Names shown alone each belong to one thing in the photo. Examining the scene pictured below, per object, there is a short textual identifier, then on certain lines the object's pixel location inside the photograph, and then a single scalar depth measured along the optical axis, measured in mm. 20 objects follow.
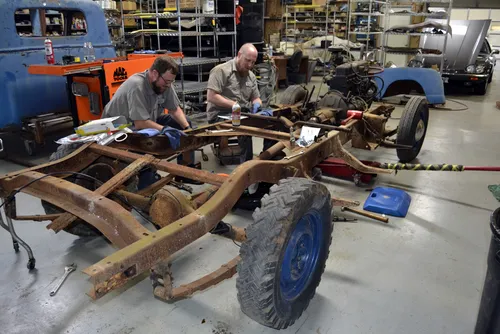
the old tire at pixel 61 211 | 3078
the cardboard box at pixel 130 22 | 11297
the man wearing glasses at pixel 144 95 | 3863
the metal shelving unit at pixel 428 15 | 8953
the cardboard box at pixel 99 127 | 3164
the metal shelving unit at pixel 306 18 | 15542
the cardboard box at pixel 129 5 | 11156
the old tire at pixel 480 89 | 10445
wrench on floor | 2691
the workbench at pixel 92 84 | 5309
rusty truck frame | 1804
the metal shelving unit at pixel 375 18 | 10048
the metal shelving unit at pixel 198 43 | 7039
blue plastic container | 3832
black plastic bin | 1942
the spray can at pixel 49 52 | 5203
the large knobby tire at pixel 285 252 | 2021
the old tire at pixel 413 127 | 4762
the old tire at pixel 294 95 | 5261
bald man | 4863
